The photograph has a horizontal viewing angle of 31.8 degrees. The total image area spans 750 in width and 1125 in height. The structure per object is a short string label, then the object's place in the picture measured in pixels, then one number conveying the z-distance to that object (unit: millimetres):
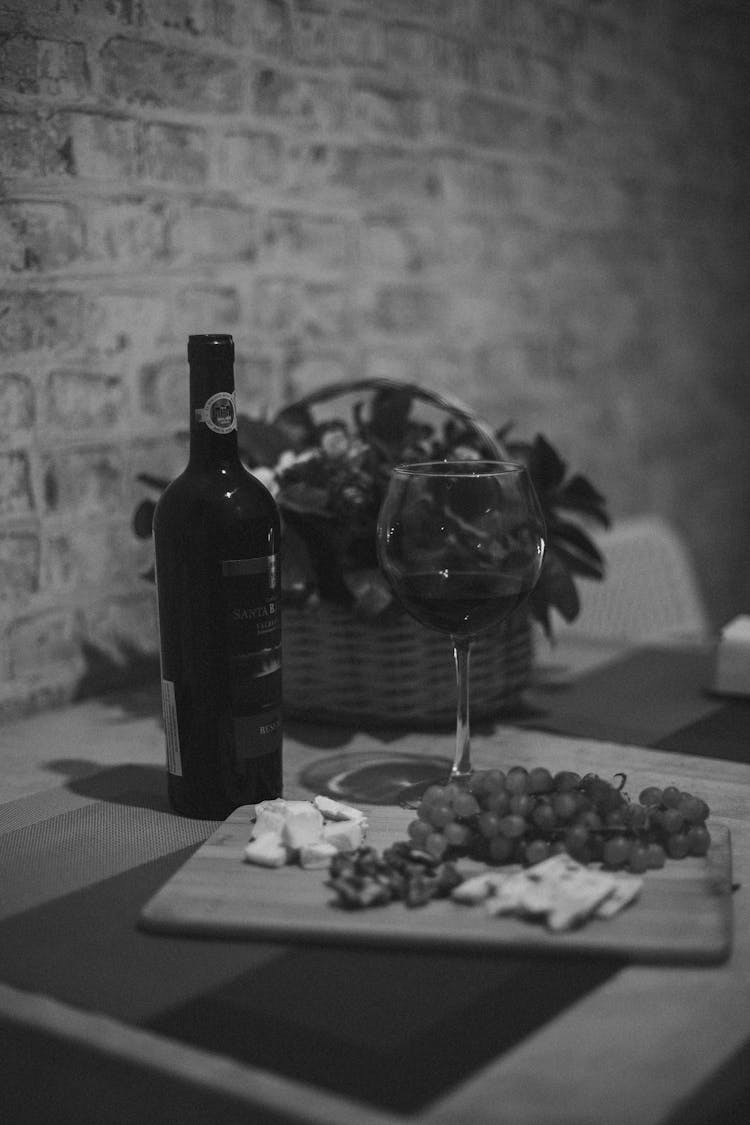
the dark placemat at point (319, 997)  697
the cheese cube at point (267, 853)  911
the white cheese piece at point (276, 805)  975
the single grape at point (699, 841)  910
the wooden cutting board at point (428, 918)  793
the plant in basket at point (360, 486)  1341
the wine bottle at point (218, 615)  1043
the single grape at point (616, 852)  887
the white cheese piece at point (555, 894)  817
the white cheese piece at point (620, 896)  827
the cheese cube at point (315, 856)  907
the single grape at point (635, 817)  931
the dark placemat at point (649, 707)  1329
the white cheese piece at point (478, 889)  848
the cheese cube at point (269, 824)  944
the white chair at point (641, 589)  2262
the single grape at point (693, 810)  934
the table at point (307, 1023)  665
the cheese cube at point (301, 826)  916
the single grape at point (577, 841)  895
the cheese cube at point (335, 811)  987
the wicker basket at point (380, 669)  1342
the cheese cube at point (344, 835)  941
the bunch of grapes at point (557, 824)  903
